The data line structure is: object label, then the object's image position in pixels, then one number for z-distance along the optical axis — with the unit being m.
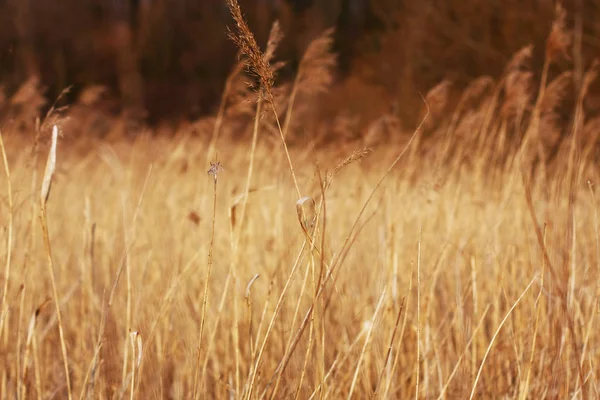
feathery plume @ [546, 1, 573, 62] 4.56
